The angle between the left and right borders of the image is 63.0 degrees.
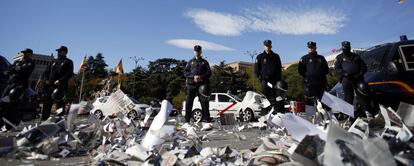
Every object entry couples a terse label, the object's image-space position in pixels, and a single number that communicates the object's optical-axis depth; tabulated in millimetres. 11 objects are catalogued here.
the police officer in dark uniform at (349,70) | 6055
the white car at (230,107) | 14172
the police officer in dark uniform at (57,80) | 6462
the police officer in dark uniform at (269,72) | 6828
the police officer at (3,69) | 7060
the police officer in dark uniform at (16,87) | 5996
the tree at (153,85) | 70375
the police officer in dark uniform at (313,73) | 6555
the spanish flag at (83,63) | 36625
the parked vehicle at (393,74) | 5973
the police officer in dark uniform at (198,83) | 7258
